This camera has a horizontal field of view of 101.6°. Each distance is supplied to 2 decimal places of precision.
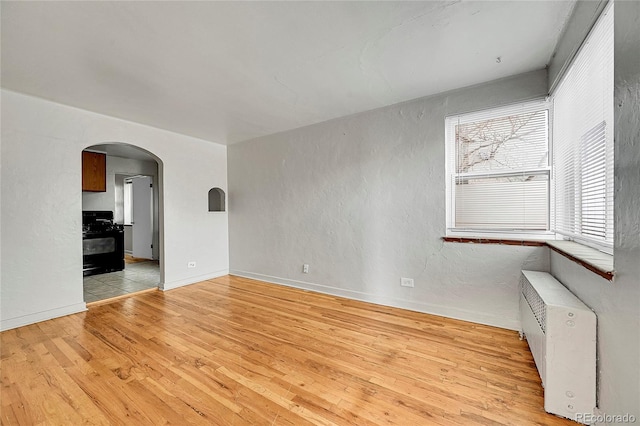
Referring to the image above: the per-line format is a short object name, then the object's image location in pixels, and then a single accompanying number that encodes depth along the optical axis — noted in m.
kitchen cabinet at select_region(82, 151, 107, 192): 5.15
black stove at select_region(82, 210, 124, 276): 4.98
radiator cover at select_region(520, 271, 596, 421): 1.45
